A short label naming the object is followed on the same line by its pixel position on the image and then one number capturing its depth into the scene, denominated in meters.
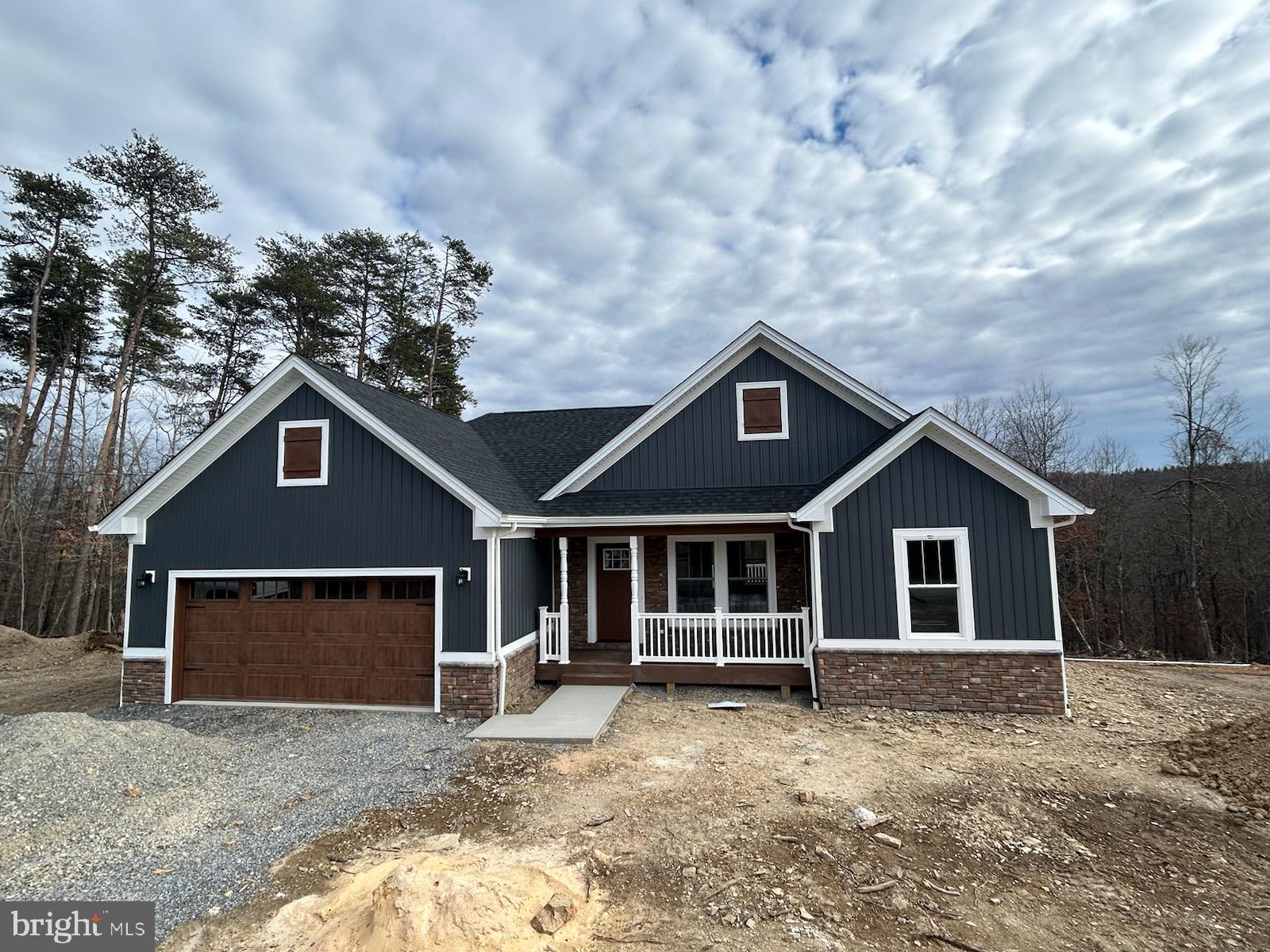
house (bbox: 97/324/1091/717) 9.08
